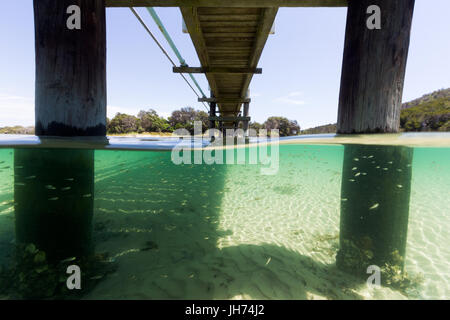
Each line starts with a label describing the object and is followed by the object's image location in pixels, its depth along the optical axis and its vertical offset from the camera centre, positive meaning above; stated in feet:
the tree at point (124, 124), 151.84 +14.00
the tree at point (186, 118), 169.26 +23.18
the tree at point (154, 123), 156.62 +15.98
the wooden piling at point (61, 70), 8.18 +2.78
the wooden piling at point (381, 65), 7.25 +3.05
